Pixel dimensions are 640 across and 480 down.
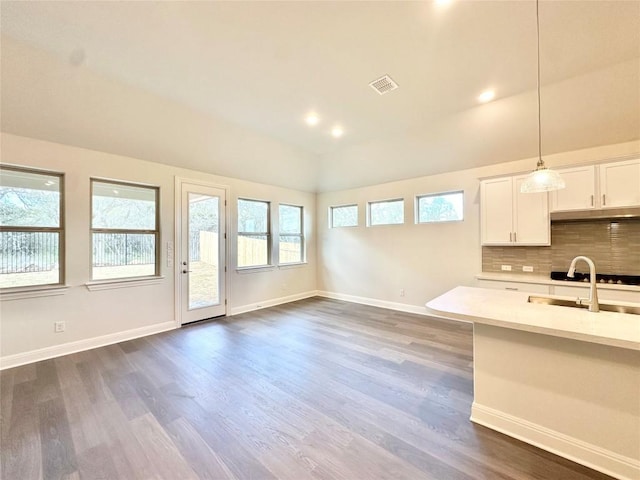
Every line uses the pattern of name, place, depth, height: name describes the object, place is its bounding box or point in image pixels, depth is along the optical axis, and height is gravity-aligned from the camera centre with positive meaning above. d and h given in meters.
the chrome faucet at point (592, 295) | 1.82 -0.42
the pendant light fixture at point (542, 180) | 2.01 +0.47
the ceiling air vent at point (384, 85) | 2.91 +1.86
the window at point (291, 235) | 6.08 +0.16
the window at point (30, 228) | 2.94 +0.20
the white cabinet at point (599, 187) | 3.08 +0.65
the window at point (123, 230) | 3.56 +0.20
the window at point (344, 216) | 6.05 +0.62
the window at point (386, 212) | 5.34 +0.62
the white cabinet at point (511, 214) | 3.66 +0.38
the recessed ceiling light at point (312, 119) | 3.80 +1.90
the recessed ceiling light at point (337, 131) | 4.22 +1.89
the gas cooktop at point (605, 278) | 3.26 -0.55
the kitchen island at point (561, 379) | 1.49 -0.94
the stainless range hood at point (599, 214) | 3.13 +0.31
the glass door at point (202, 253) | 4.32 -0.18
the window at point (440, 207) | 4.63 +0.62
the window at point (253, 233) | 5.23 +0.19
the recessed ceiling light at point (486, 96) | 3.16 +1.85
